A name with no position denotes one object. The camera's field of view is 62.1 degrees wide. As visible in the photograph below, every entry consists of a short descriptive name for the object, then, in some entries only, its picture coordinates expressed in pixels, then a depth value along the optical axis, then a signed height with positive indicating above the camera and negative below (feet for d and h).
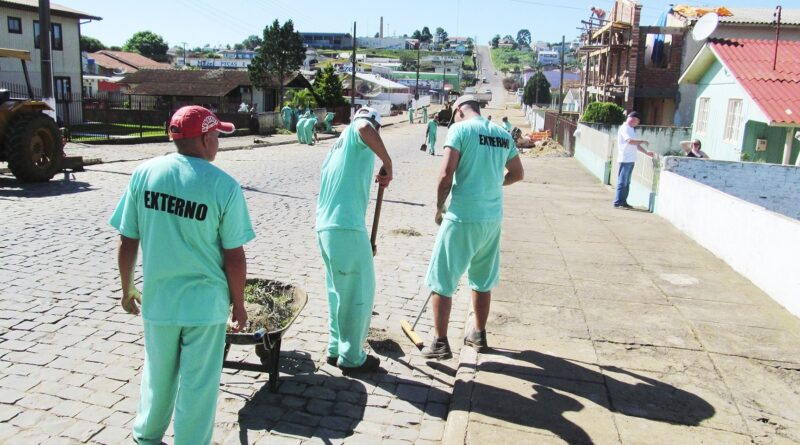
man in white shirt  39.17 -1.99
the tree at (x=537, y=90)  245.65 +8.67
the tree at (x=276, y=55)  131.23 +9.68
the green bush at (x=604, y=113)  103.96 +0.46
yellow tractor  41.06 -2.86
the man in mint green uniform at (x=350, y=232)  14.92 -2.80
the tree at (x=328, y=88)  140.36 +3.63
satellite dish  63.10 +9.00
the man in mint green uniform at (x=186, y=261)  10.19 -2.50
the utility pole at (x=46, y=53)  51.55 +3.23
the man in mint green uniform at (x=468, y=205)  15.78 -2.22
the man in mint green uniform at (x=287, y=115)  111.24 -1.82
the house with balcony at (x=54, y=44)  90.63 +7.13
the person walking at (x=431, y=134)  81.61 -3.01
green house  48.78 +1.75
